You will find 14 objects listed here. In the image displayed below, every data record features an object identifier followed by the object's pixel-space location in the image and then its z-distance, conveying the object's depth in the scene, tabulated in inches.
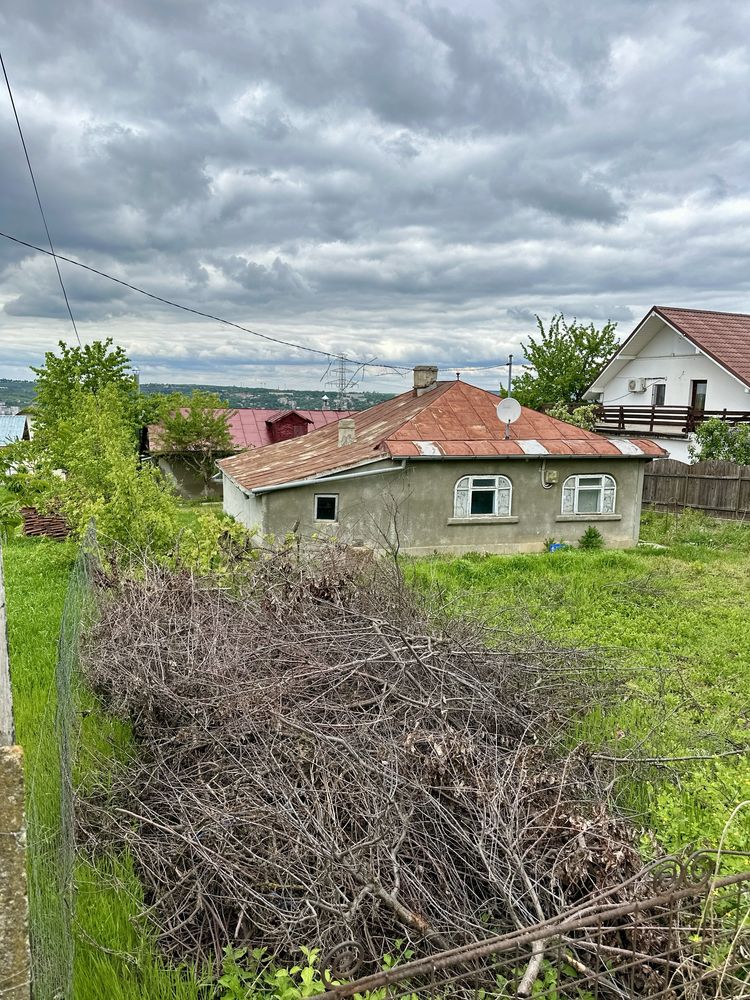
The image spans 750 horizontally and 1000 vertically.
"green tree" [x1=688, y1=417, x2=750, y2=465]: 842.2
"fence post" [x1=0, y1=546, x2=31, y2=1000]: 66.9
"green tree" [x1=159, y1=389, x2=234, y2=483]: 1371.8
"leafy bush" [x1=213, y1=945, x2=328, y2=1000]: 113.9
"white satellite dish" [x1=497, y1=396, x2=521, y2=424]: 656.4
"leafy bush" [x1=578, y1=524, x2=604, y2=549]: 661.9
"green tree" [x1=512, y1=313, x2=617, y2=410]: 1402.6
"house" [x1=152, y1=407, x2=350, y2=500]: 1417.3
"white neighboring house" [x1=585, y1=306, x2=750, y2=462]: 1000.9
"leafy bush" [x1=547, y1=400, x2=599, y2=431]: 1123.9
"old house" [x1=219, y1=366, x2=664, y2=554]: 609.6
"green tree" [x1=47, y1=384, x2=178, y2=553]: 371.6
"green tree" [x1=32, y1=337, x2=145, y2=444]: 1427.2
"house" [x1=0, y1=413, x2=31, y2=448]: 2161.7
